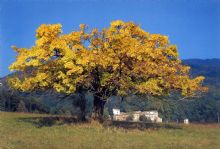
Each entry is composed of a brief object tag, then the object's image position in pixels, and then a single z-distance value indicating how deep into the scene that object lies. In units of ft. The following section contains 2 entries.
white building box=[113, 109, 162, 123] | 265.54
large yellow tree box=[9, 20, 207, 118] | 118.73
